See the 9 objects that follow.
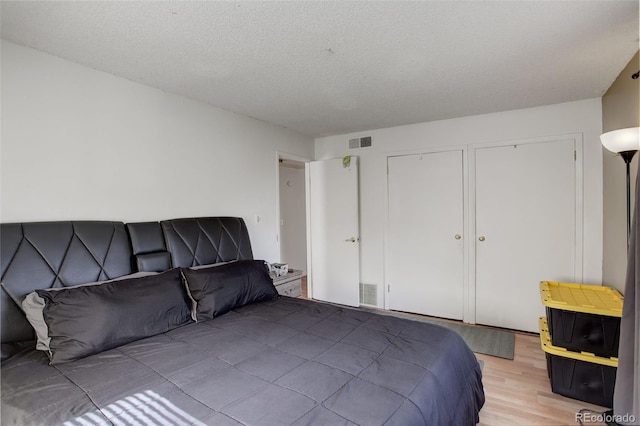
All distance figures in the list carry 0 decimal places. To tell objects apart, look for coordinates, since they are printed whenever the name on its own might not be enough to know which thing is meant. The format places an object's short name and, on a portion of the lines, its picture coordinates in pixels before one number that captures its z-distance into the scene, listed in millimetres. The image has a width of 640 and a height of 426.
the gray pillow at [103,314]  1537
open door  4191
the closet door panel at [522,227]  3137
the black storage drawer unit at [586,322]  2045
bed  1190
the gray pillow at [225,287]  2104
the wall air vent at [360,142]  4195
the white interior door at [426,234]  3650
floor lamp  1831
